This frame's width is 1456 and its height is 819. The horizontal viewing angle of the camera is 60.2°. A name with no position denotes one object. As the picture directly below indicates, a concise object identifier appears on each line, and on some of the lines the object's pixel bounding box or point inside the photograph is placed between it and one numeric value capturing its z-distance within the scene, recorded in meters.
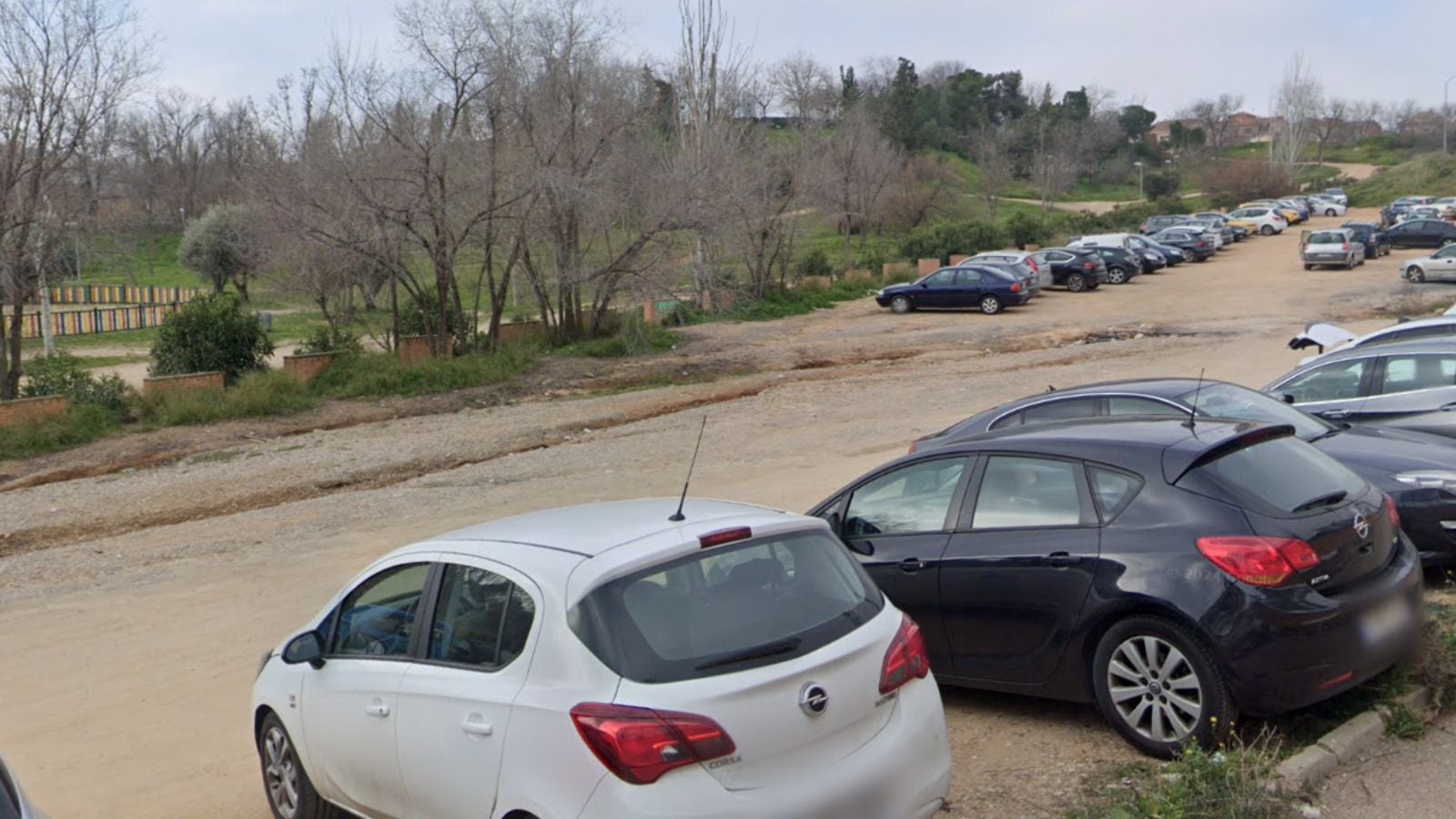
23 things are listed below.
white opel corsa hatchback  3.90
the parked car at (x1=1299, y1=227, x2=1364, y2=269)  44.28
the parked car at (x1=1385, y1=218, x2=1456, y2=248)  50.03
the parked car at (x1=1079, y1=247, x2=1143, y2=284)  43.75
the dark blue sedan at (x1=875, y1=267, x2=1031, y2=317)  36.53
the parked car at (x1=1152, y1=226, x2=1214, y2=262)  51.75
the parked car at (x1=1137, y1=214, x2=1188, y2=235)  62.86
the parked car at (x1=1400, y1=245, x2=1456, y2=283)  38.56
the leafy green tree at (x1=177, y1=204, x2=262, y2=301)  48.56
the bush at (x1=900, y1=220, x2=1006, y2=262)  53.69
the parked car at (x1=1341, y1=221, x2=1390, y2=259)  47.69
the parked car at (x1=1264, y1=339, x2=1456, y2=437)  10.91
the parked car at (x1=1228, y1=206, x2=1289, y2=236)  65.19
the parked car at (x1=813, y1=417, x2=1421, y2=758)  5.42
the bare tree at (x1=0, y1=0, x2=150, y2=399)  21.16
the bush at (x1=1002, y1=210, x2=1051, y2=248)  56.38
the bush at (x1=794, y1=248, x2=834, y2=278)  45.69
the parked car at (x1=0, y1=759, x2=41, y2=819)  3.32
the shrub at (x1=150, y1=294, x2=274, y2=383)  23.66
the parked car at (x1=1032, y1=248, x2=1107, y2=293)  41.72
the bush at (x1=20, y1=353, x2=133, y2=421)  21.47
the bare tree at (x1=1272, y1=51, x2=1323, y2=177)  112.19
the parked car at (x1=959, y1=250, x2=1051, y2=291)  38.50
